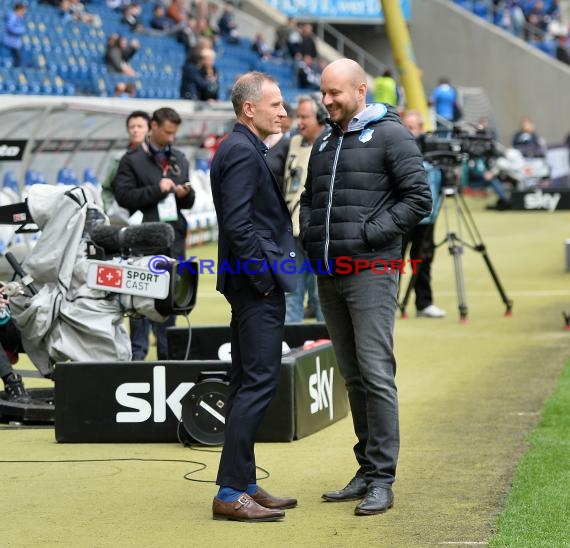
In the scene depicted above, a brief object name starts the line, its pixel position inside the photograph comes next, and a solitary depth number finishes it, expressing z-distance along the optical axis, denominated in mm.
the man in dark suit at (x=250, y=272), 6129
